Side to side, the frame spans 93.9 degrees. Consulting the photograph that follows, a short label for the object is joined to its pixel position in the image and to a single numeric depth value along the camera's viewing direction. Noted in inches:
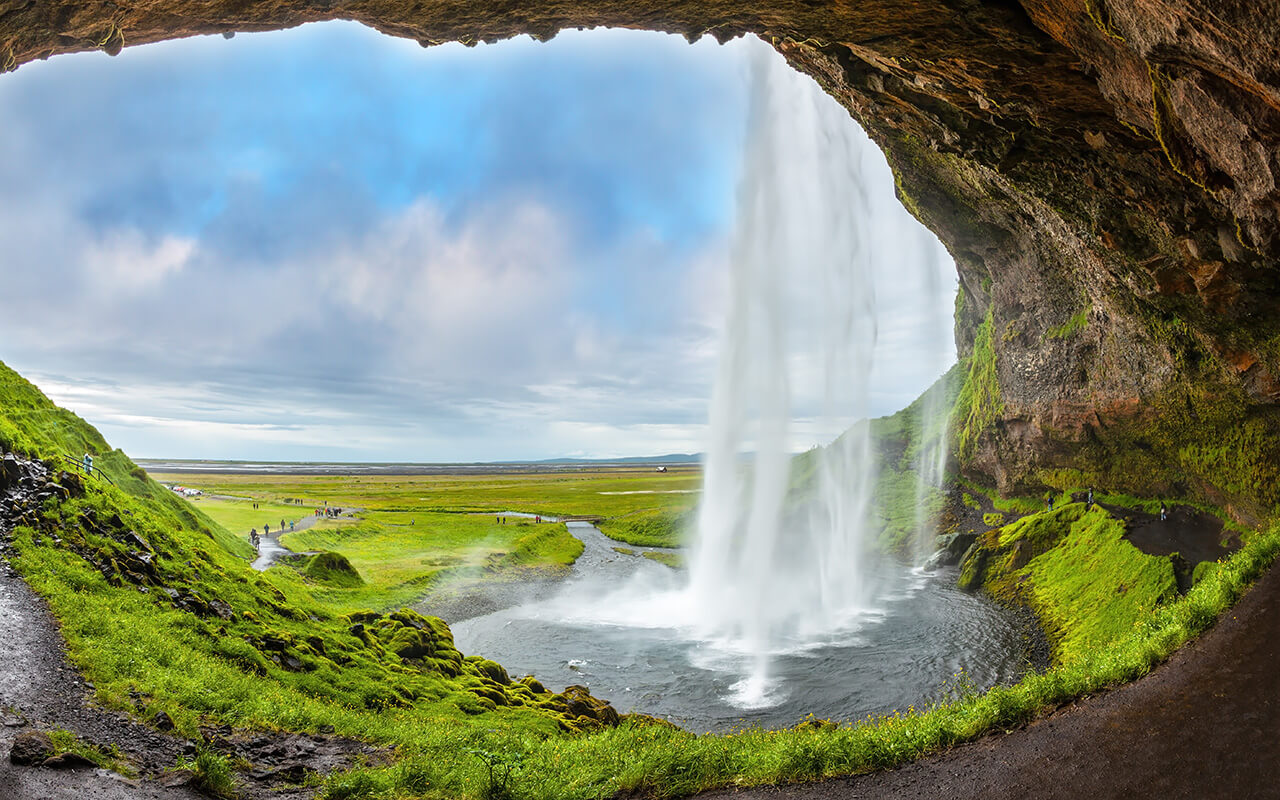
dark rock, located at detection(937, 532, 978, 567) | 1718.8
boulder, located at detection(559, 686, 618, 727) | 758.2
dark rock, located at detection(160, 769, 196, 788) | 366.9
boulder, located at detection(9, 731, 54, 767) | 346.6
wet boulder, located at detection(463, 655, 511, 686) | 892.6
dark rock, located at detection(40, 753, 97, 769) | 351.3
